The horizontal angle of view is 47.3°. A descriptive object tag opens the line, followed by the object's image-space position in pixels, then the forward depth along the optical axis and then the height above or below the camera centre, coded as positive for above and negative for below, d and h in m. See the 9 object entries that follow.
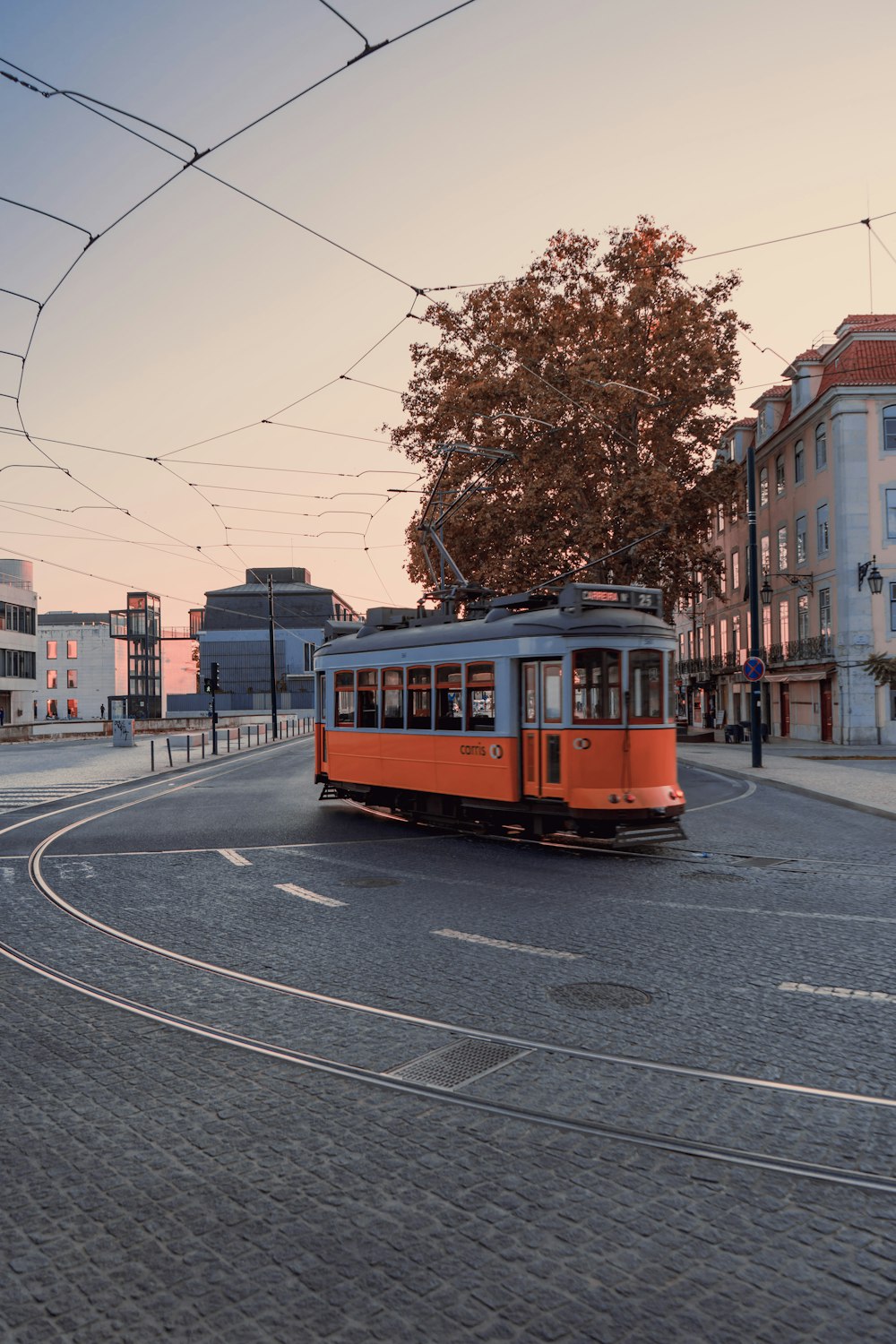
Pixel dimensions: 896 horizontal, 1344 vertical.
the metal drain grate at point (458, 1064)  5.09 -1.89
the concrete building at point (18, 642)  73.38 +4.63
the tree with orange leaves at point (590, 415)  31.52 +8.97
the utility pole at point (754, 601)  27.20 +2.52
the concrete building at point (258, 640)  112.38 +6.77
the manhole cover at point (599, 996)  6.31 -1.89
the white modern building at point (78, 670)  114.88 +3.80
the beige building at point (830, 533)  39.22 +6.53
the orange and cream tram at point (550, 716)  12.86 -0.27
